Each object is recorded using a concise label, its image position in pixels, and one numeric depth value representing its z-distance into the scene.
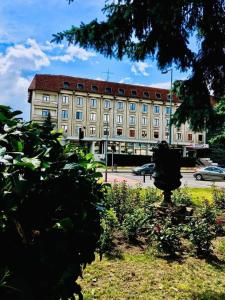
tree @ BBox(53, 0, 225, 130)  4.97
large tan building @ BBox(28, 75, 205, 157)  47.16
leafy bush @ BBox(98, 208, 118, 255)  4.78
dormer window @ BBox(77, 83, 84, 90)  48.77
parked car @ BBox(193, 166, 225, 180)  25.87
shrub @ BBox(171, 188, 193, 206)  8.87
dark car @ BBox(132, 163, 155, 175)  29.58
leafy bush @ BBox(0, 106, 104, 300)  1.31
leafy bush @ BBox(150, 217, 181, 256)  4.78
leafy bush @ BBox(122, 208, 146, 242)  5.38
